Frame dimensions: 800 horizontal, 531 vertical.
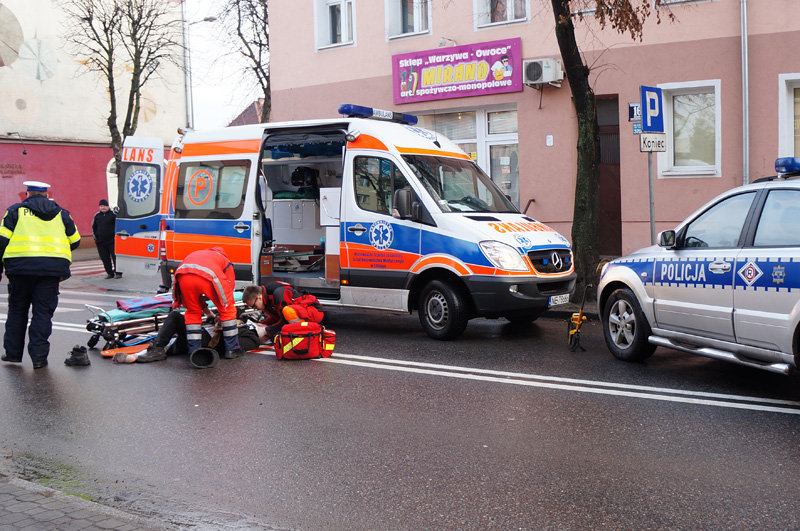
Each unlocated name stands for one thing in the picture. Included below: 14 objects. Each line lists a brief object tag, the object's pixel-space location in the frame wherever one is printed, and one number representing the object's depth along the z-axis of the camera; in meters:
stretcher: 9.16
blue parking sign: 11.02
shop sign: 16.69
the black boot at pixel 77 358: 8.50
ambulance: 9.27
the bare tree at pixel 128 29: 23.17
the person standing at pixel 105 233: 19.42
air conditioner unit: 15.79
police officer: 8.20
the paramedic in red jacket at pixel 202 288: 8.43
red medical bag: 8.66
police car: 6.10
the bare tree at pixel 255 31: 22.70
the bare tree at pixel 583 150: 11.64
